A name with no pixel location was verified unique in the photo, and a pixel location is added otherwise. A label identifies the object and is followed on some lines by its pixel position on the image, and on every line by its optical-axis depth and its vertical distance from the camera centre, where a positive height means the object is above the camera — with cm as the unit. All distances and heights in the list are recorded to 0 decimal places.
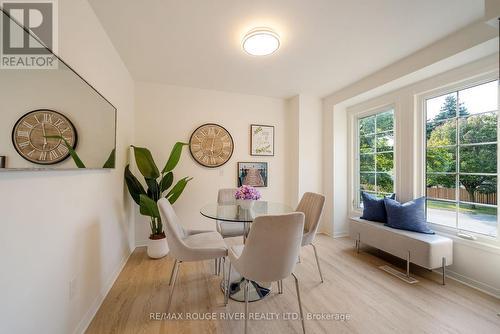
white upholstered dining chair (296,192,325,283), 208 -48
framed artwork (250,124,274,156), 361 +52
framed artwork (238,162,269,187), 353 -10
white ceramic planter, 263 -104
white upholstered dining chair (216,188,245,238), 243 -70
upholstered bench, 208 -85
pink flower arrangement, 212 -27
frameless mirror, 82 +27
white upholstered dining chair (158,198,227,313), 163 -69
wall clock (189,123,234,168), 327 +39
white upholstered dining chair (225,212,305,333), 127 -52
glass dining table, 186 -45
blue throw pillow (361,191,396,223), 274 -56
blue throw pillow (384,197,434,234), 236 -57
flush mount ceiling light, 188 +123
